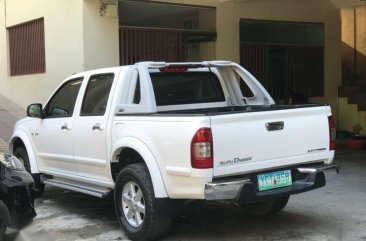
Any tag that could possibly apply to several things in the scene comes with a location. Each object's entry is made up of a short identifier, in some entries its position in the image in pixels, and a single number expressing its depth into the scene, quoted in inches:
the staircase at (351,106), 598.9
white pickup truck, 202.7
